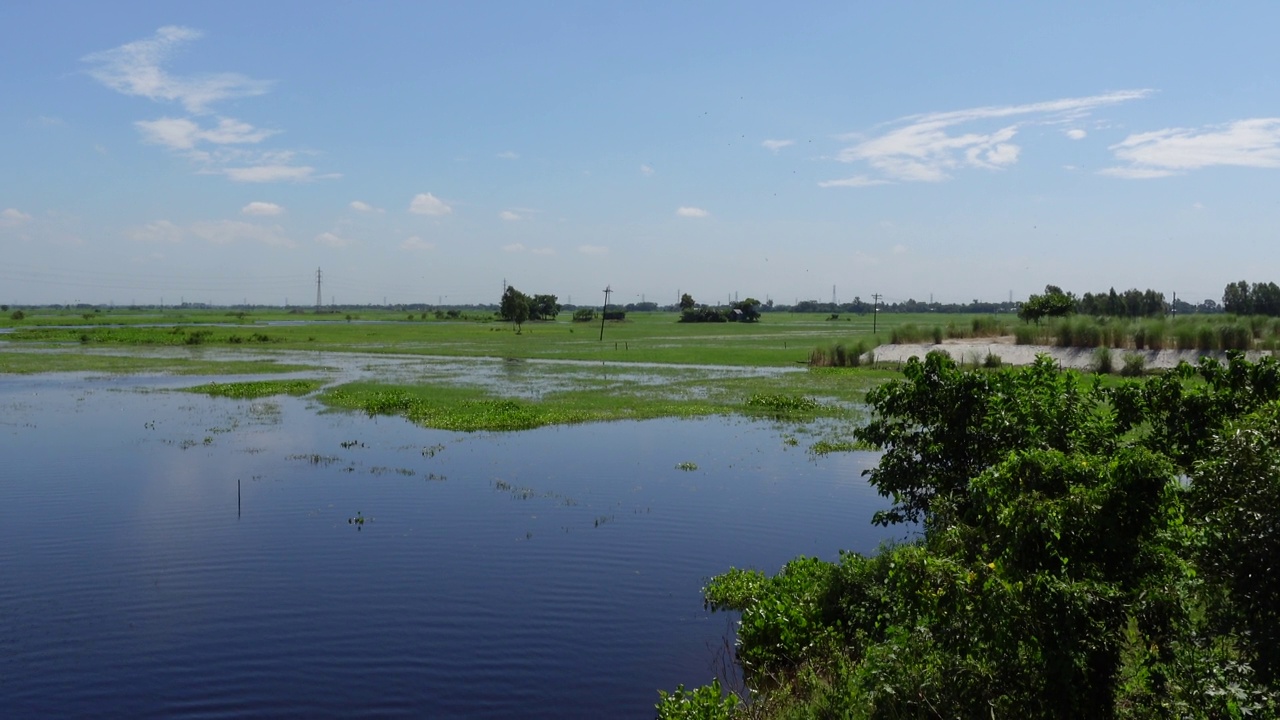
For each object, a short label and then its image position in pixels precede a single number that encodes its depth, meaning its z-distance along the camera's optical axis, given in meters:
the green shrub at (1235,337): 49.56
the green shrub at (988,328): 63.34
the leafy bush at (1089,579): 6.83
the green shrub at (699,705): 9.96
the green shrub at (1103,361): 49.34
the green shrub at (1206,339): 50.53
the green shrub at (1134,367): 48.32
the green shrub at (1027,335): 58.94
